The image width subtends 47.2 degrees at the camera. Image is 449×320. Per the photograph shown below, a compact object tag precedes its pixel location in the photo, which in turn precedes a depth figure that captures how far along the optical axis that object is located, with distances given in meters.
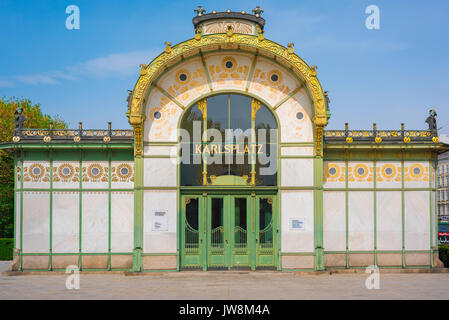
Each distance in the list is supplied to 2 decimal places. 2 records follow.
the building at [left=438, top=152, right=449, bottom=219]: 84.56
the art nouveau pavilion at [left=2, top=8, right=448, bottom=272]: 19.45
